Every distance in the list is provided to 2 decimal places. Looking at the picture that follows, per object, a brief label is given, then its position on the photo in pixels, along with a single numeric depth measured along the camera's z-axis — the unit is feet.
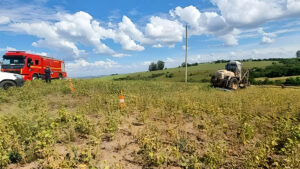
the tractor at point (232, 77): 47.11
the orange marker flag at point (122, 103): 23.11
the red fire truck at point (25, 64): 47.11
